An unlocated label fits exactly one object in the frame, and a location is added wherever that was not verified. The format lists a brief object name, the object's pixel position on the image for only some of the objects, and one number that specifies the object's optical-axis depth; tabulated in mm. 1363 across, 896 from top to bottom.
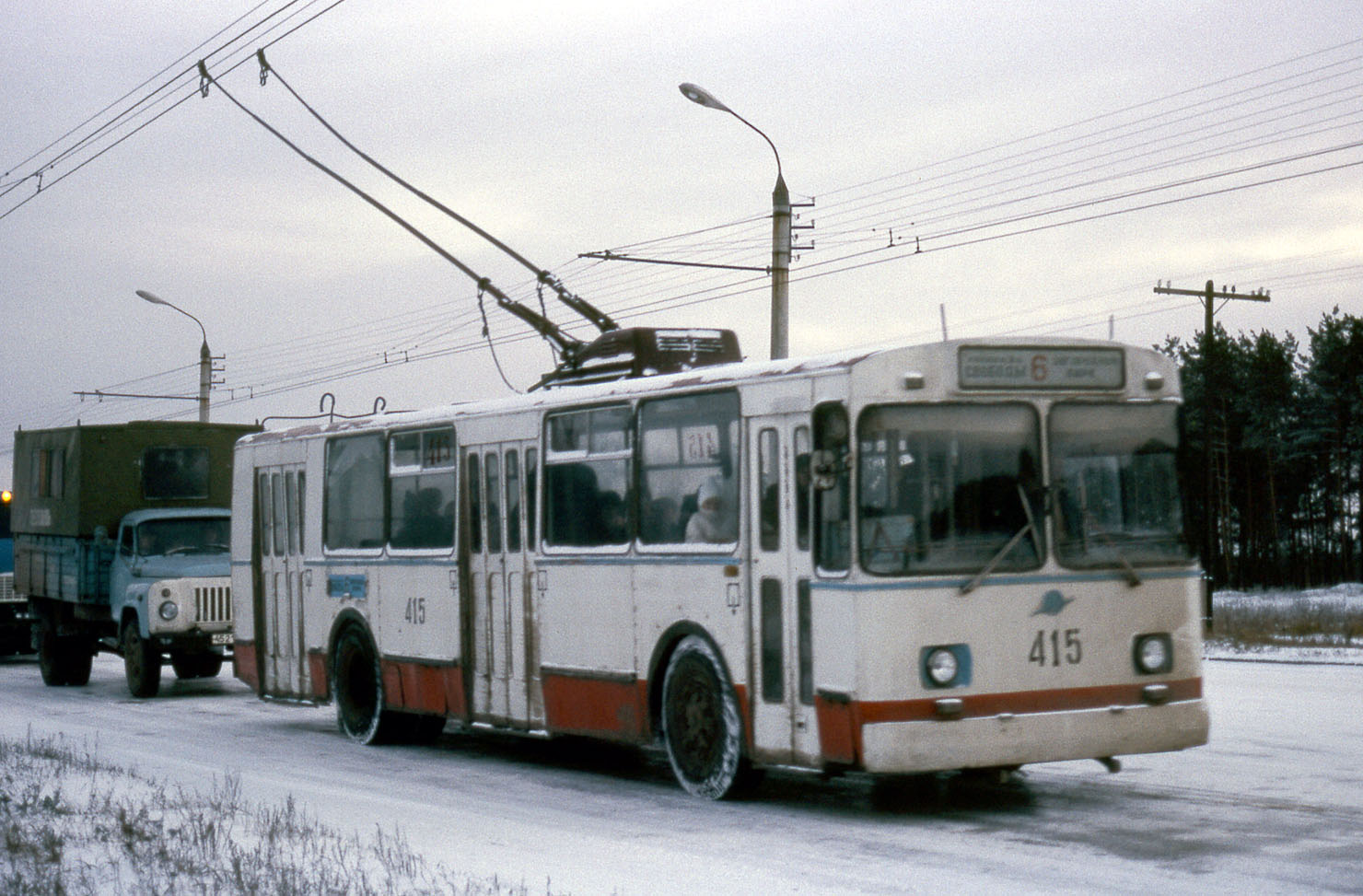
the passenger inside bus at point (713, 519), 11531
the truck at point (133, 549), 22328
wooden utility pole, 39181
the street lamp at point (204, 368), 43125
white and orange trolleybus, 10398
